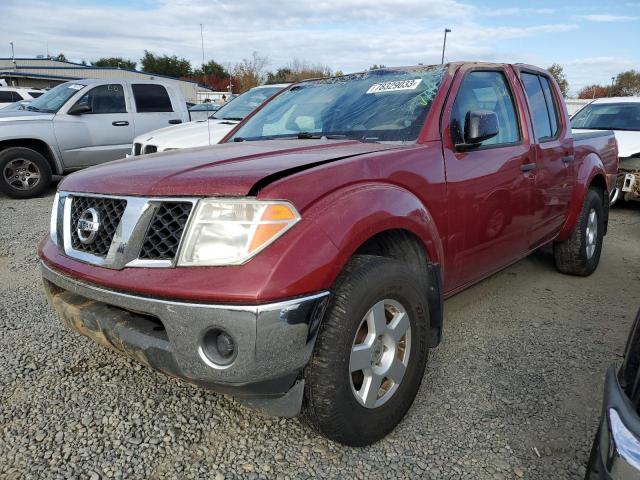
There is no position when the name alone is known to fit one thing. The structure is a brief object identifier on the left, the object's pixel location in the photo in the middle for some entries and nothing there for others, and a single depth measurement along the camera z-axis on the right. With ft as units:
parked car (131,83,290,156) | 20.94
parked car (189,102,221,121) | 31.12
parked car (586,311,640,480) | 3.92
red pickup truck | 5.99
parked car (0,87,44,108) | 50.03
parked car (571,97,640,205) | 24.32
